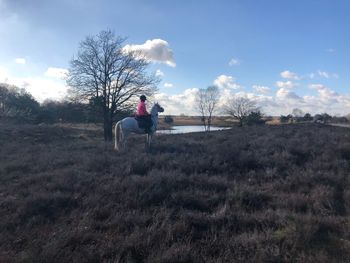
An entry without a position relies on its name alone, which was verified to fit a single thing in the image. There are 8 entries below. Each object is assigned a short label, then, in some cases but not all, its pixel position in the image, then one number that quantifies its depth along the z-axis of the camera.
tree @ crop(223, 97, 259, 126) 71.56
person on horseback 17.64
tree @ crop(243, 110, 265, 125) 59.47
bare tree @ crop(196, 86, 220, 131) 73.77
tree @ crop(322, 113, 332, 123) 60.11
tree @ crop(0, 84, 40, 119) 51.88
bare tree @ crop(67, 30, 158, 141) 30.81
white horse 17.86
